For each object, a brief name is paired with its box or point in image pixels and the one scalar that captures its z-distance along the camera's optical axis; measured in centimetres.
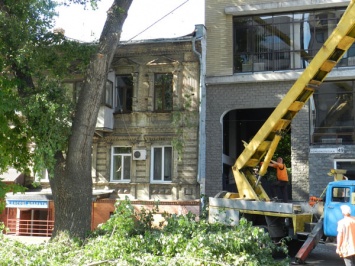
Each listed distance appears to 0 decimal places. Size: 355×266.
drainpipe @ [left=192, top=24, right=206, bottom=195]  1786
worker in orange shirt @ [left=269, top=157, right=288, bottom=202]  1330
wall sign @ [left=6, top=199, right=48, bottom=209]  1834
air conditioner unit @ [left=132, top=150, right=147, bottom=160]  1845
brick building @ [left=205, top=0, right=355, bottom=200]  1673
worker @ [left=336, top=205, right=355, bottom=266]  884
